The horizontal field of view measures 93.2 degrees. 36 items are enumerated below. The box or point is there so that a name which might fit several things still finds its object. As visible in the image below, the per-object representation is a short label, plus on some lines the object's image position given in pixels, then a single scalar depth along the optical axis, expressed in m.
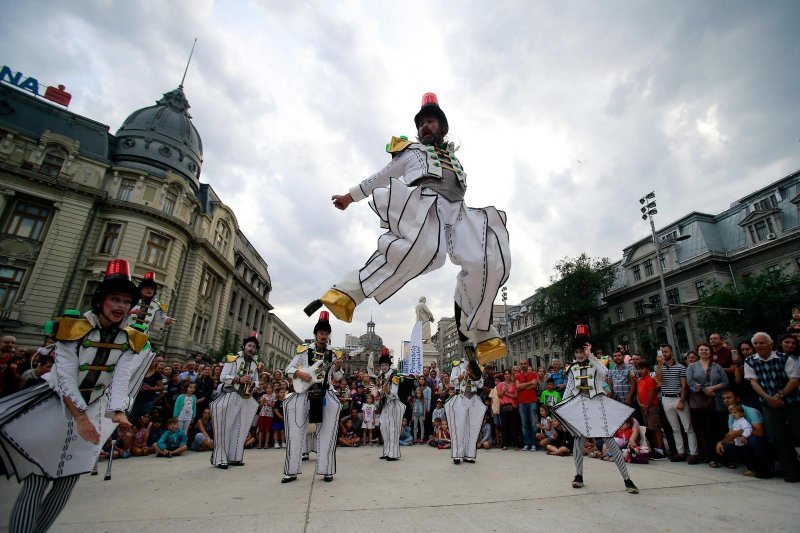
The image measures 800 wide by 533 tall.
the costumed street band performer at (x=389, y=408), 6.70
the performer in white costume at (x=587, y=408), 4.31
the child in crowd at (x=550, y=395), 8.82
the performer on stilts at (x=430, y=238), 2.93
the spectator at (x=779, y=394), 4.50
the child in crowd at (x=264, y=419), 8.95
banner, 9.88
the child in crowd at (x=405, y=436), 10.05
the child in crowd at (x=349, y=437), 9.65
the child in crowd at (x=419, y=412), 10.36
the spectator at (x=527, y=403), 8.54
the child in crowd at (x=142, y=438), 7.13
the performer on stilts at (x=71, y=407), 2.13
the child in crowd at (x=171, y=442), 7.12
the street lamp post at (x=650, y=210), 23.55
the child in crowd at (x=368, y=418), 9.99
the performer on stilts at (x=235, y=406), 5.68
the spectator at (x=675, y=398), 6.25
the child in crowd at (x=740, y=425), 5.01
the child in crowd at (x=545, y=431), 8.17
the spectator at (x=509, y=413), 9.09
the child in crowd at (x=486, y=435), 9.12
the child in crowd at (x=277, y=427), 9.12
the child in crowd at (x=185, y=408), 7.88
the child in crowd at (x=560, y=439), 8.10
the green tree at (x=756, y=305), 22.02
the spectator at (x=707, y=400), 5.94
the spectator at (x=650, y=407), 6.77
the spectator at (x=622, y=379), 7.52
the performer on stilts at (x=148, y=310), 5.14
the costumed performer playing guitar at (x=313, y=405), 4.50
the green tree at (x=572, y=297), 38.34
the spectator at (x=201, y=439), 8.11
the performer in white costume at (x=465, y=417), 6.09
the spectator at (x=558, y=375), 9.24
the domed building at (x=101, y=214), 21.56
